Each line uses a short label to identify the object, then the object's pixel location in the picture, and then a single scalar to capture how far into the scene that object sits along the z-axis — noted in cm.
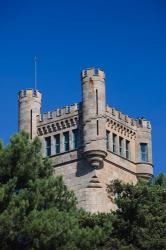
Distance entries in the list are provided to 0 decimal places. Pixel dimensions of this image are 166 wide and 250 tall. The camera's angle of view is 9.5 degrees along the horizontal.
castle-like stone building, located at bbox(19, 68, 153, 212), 7438
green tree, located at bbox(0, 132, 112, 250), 4206
